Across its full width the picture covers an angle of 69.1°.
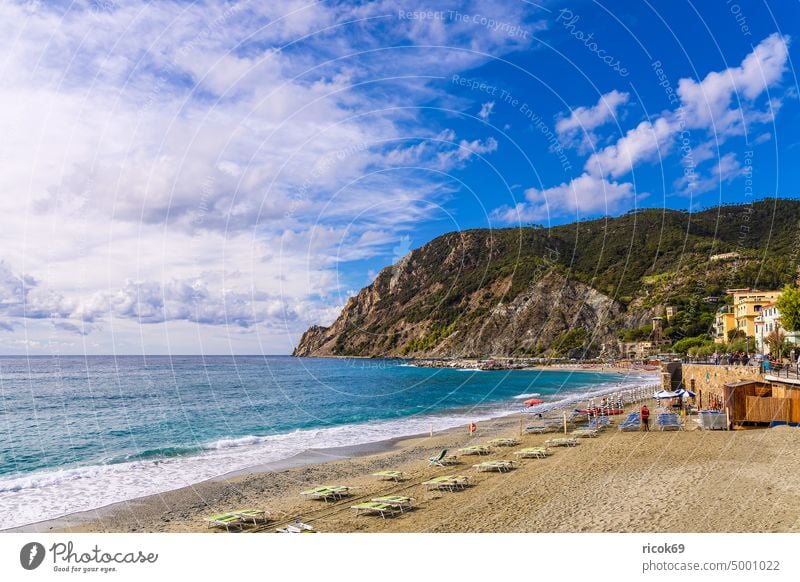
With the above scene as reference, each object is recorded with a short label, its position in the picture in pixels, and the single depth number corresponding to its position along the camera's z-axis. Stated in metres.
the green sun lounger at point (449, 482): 15.68
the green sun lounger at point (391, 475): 17.50
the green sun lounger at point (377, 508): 13.09
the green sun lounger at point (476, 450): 21.98
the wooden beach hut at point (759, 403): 20.42
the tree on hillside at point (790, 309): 37.47
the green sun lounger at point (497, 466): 17.83
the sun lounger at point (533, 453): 20.33
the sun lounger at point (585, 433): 25.05
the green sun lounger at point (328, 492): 15.20
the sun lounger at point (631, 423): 24.47
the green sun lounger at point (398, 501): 13.48
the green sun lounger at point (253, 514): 12.75
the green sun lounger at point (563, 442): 22.83
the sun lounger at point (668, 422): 23.30
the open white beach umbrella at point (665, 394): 28.29
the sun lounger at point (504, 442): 23.92
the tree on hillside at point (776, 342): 39.34
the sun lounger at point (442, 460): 19.89
